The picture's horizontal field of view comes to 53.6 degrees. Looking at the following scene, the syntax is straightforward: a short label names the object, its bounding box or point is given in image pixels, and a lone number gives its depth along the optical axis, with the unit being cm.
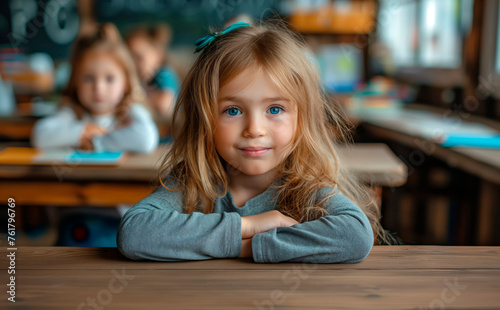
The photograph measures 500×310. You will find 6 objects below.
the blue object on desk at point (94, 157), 170
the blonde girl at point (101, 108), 190
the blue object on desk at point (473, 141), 186
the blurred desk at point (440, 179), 198
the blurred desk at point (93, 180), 164
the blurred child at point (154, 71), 321
